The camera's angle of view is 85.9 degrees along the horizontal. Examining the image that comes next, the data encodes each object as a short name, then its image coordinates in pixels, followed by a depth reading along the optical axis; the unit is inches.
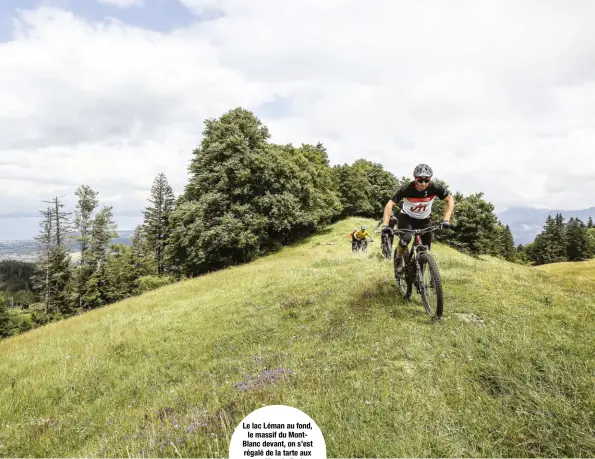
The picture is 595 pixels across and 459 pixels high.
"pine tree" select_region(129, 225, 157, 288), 2150.6
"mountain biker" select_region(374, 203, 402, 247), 360.4
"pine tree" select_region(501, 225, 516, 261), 3728.8
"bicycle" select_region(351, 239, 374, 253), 861.7
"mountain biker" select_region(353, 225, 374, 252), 851.4
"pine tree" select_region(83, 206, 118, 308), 1978.2
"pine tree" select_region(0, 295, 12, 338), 1674.5
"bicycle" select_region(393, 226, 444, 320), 284.0
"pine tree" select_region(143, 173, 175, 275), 2271.2
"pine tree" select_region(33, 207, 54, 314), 1966.0
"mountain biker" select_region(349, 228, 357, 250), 879.3
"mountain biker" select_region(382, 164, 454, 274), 296.2
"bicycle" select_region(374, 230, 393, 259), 417.9
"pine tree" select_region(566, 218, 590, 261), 3558.1
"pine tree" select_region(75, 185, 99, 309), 1991.9
